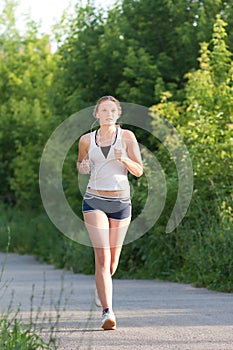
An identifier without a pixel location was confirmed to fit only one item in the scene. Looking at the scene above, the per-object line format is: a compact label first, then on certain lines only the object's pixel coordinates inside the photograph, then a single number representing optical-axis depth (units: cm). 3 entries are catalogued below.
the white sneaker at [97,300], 1395
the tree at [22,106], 4863
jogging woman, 1307
